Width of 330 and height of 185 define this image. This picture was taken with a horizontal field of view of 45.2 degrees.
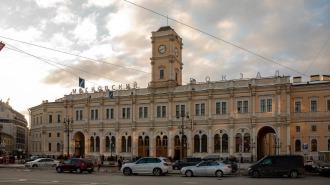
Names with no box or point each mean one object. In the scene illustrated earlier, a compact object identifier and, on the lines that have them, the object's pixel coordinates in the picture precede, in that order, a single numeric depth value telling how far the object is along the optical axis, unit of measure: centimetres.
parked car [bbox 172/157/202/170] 4150
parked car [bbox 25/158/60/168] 4794
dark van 2908
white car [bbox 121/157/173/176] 3177
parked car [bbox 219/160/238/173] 3442
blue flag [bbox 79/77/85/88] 4980
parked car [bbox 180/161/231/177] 3050
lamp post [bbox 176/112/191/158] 6214
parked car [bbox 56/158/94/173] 3542
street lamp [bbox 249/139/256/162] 5756
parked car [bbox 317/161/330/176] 3061
